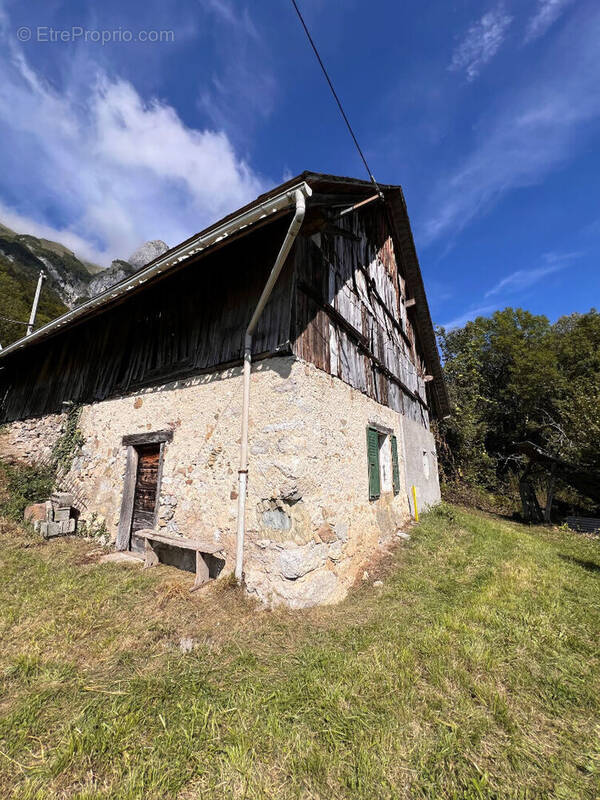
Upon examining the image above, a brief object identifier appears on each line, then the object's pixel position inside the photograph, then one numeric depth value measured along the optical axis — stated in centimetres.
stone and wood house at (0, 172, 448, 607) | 396
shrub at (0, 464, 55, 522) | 642
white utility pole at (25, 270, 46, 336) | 1367
